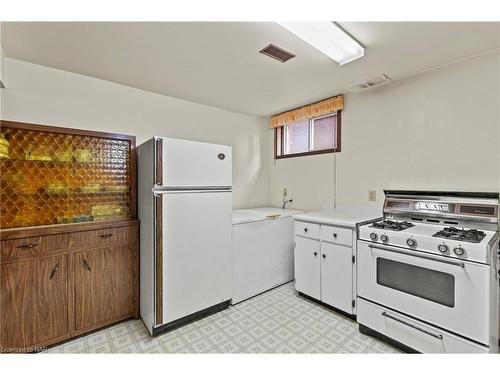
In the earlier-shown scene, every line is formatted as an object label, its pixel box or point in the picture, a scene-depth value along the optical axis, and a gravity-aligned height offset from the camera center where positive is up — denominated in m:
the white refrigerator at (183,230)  1.94 -0.38
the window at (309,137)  2.98 +0.65
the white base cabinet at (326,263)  2.16 -0.76
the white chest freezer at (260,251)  2.48 -0.73
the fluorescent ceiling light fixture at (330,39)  1.50 +1.00
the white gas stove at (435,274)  1.46 -0.62
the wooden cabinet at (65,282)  1.70 -0.75
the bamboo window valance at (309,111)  2.82 +0.94
